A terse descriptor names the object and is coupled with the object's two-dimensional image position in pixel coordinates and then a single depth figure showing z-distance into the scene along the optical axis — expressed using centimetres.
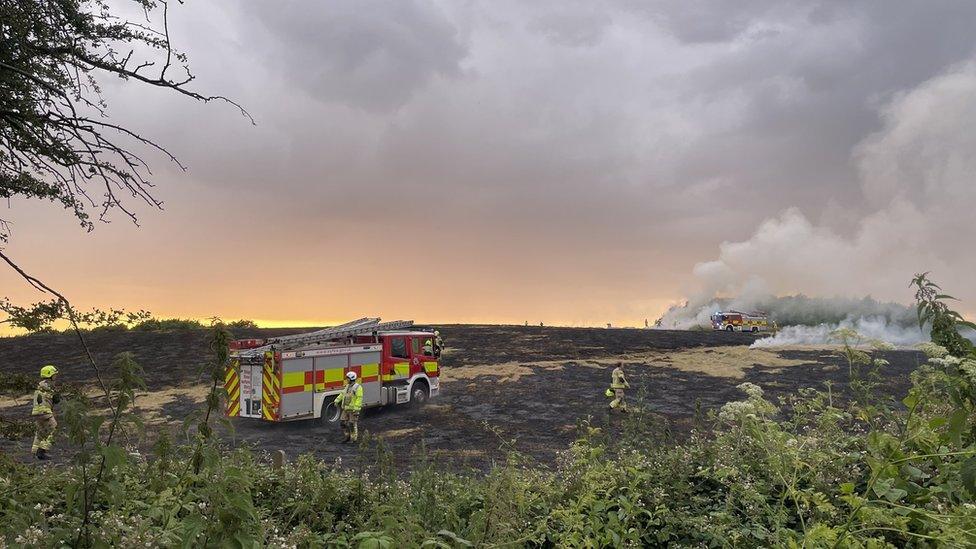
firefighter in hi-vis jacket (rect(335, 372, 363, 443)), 1390
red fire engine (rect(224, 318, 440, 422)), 1543
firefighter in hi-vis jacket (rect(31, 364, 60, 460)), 1172
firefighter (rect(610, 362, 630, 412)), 1641
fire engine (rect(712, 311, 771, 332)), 5144
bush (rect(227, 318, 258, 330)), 3676
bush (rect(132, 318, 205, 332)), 3509
